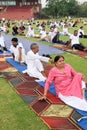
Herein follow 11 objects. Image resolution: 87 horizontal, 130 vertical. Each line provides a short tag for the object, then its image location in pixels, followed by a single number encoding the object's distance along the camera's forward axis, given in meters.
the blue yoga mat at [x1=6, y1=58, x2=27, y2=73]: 9.41
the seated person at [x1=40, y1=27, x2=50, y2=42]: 17.62
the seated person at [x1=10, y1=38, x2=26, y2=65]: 9.96
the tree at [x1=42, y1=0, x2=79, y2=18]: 68.31
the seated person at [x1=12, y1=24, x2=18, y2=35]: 23.26
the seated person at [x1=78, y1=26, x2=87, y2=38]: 19.02
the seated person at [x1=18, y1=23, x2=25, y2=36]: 22.55
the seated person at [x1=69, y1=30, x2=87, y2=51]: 13.59
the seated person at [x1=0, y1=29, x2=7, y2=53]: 13.38
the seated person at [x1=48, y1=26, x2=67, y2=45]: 16.71
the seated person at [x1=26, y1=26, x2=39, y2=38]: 21.12
